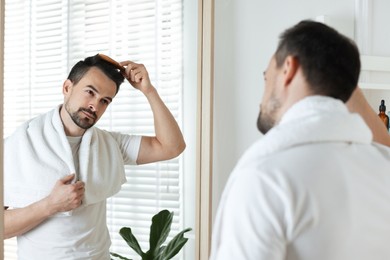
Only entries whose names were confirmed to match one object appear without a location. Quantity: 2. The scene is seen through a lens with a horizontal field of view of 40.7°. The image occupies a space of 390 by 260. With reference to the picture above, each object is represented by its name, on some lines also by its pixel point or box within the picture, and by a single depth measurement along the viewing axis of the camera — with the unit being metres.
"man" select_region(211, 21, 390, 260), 0.75
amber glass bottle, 1.93
